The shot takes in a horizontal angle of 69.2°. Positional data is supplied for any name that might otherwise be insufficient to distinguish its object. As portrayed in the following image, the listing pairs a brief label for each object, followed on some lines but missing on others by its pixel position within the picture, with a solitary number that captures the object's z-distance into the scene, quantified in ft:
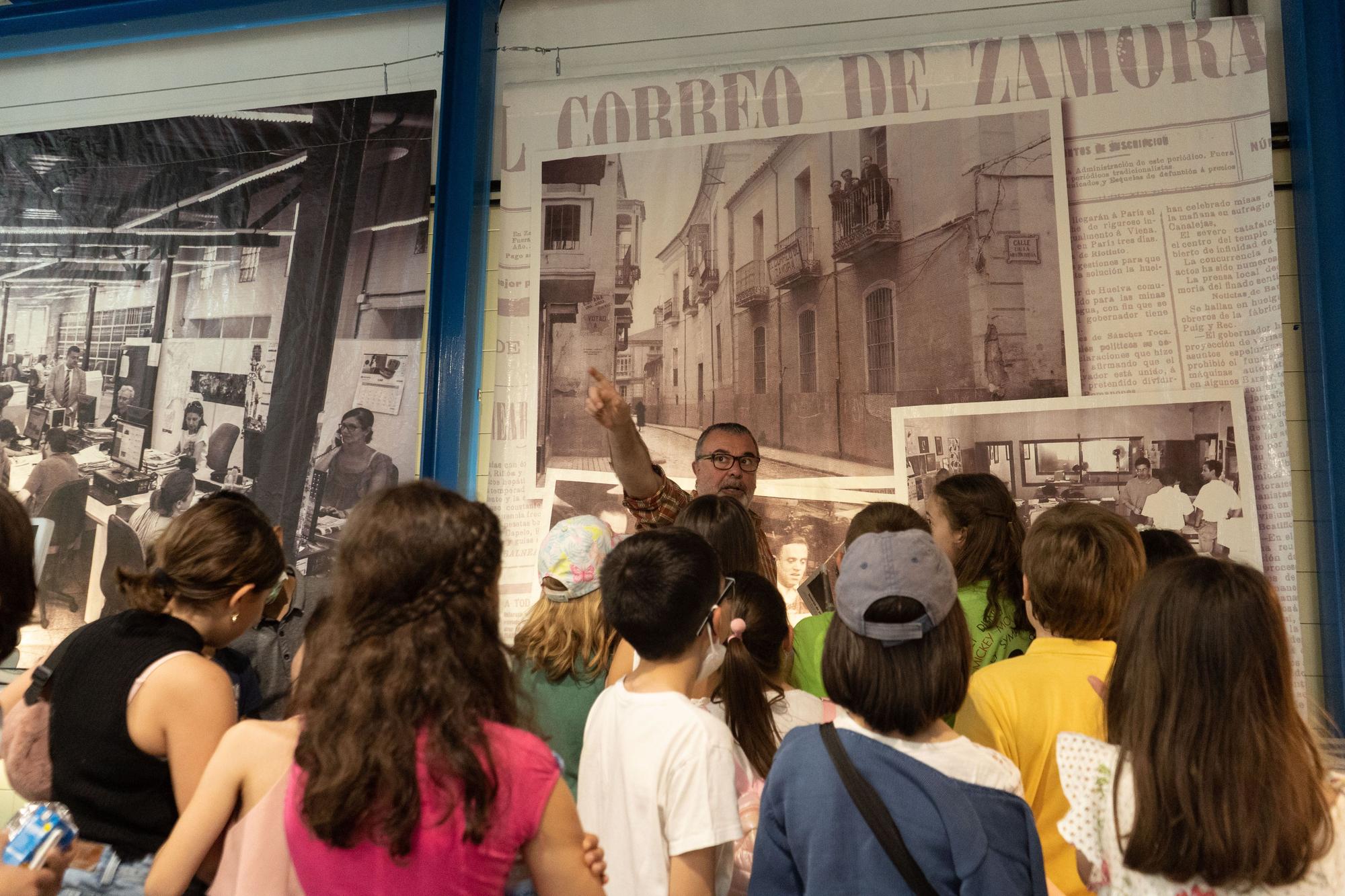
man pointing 9.02
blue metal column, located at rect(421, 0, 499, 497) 12.92
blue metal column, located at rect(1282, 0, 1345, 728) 10.66
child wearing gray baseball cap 4.09
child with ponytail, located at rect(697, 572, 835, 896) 5.64
